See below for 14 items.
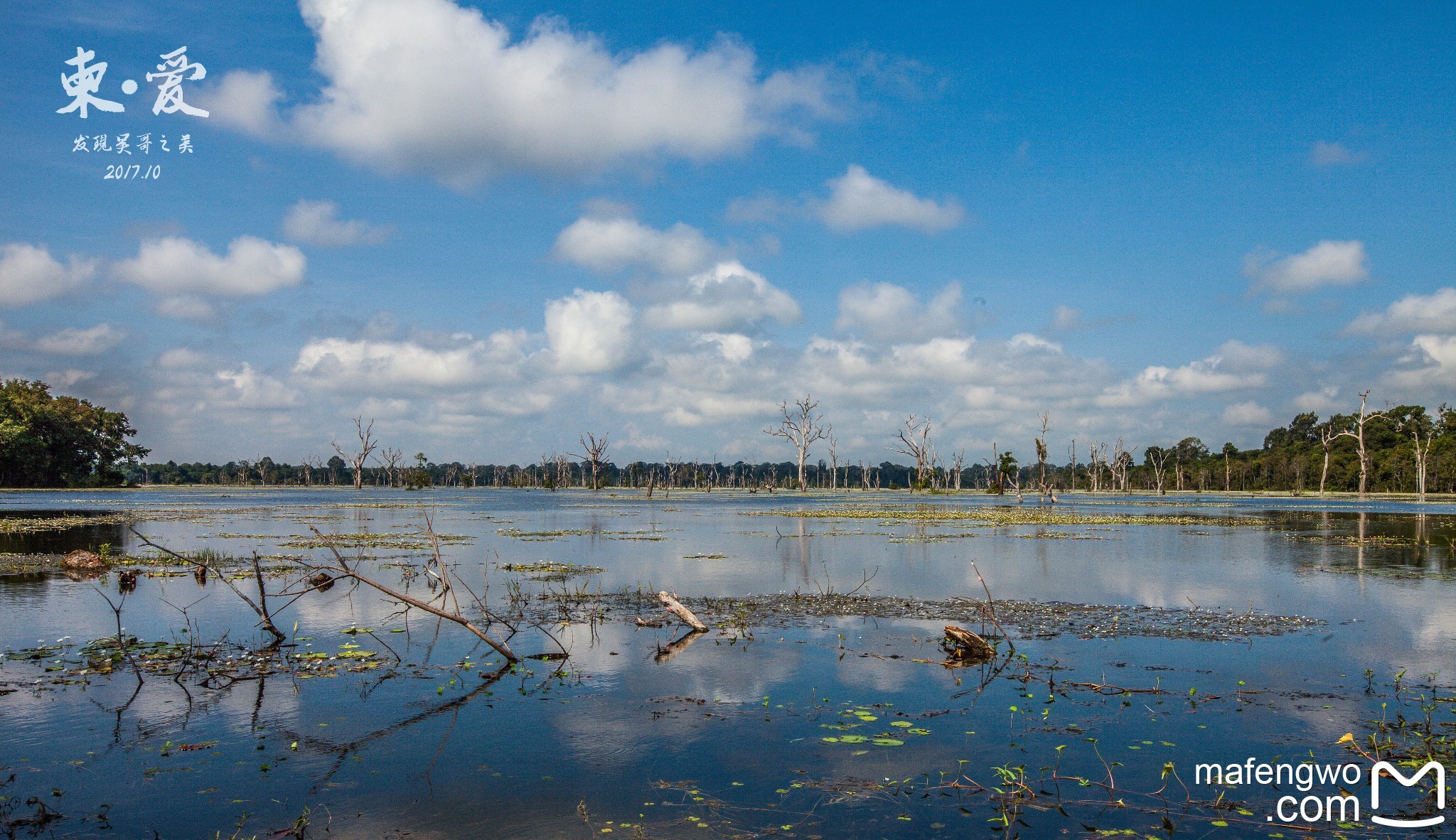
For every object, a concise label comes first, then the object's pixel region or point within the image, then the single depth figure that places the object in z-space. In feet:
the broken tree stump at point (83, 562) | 67.87
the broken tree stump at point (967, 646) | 39.47
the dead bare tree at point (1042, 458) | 252.62
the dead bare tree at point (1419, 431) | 255.86
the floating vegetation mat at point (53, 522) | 108.27
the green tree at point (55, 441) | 268.62
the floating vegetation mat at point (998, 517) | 145.38
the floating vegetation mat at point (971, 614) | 46.91
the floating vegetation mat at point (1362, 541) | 97.71
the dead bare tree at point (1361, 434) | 267.18
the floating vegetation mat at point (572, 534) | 106.93
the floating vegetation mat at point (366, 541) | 92.12
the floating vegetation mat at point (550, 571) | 67.56
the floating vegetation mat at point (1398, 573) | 68.23
